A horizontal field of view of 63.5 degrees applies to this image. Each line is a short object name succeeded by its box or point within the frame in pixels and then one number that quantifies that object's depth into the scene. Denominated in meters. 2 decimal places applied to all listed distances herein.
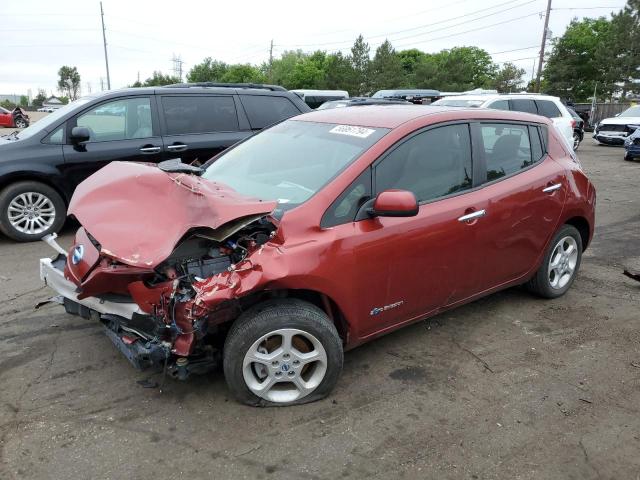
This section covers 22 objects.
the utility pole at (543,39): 39.74
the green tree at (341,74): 57.47
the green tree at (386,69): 58.38
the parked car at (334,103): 14.85
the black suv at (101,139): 6.21
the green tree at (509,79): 64.38
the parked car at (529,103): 12.07
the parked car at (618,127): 19.34
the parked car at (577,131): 17.41
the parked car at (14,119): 28.27
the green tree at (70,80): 107.00
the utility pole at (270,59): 76.47
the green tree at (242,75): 78.06
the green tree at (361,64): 59.62
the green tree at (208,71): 82.31
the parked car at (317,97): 24.98
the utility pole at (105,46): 57.69
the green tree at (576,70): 53.38
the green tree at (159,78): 74.18
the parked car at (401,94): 24.21
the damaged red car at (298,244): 2.79
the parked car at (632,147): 15.22
